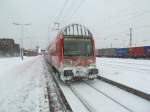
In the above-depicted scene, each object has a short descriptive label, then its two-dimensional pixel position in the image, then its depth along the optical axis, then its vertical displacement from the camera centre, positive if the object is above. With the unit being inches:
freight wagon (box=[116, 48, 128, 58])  1899.6 +7.4
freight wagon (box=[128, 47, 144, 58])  1626.0 +6.4
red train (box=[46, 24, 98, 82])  464.8 -7.1
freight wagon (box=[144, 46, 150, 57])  1532.2 +12.9
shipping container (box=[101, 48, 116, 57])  2181.6 +9.8
